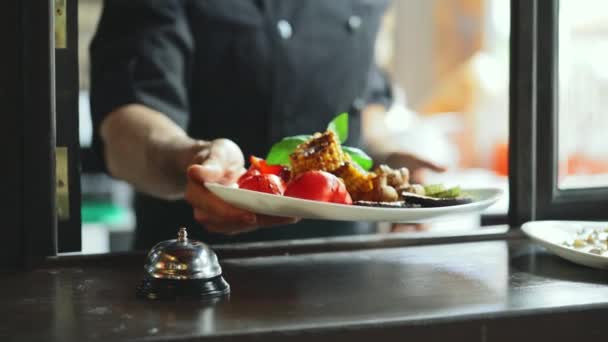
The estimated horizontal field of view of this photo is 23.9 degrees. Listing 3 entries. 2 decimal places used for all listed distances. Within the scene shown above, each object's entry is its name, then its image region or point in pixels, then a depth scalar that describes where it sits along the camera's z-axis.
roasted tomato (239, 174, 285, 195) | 1.35
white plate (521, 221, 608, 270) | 1.34
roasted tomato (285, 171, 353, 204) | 1.33
